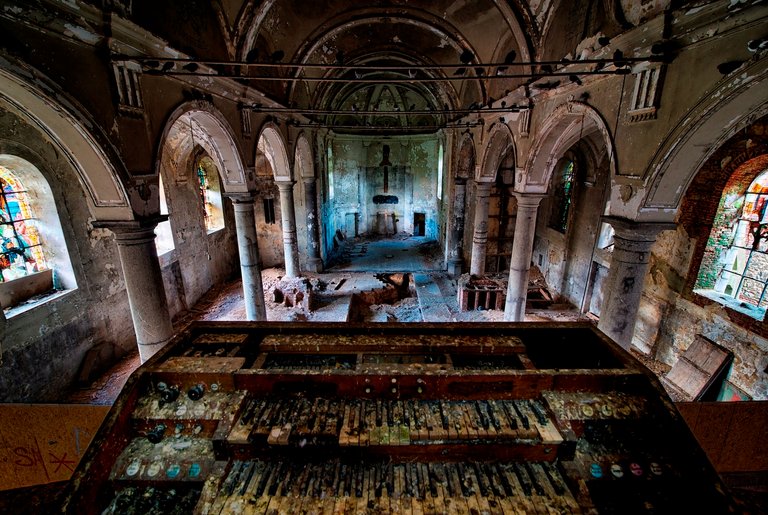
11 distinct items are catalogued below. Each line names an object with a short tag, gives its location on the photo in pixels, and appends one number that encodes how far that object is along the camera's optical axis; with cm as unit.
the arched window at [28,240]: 691
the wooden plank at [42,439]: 416
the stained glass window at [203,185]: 1293
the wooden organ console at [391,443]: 268
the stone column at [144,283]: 513
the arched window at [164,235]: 1088
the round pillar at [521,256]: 867
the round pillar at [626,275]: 520
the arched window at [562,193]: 1249
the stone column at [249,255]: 866
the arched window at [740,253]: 722
